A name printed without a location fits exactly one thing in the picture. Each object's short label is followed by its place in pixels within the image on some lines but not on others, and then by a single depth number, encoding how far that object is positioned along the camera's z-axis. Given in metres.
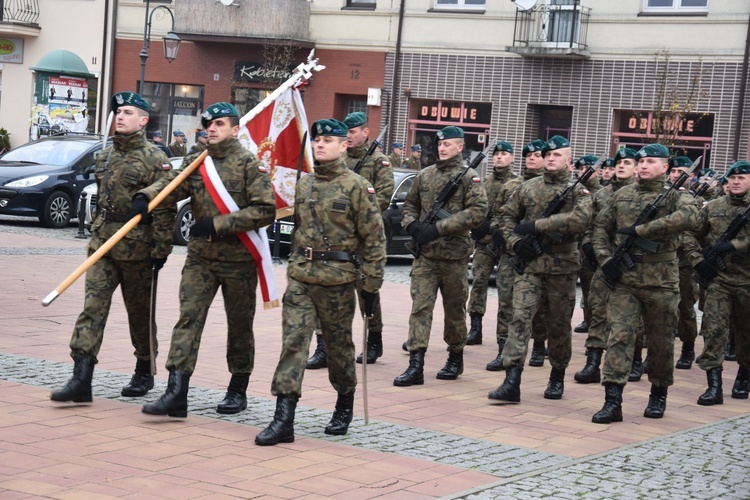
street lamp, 39.61
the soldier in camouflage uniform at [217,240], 10.71
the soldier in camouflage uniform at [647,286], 12.29
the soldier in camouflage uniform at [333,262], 10.43
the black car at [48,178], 30.23
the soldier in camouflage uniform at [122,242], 11.07
